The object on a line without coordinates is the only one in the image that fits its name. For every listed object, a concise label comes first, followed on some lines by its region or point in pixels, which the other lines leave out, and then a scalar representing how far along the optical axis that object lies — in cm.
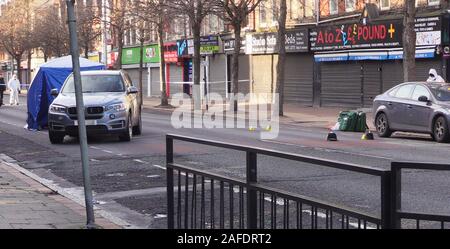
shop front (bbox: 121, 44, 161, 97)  4906
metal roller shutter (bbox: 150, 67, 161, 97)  4917
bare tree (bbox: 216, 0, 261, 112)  2911
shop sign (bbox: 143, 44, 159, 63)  4837
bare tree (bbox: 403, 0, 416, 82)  2102
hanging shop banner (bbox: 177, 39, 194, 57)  4241
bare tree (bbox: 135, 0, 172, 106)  3077
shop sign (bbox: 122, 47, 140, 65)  5260
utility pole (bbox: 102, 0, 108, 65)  4322
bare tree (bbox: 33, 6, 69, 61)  5184
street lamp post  667
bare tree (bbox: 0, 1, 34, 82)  6215
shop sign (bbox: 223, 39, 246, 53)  3781
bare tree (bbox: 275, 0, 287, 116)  2645
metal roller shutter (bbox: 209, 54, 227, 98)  4003
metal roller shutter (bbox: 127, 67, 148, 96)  5146
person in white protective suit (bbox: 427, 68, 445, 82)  2076
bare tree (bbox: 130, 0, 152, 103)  3238
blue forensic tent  2097
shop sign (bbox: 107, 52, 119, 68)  5630
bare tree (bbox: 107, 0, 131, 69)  3644
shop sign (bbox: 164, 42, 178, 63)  4531
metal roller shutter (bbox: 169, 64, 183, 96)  4531
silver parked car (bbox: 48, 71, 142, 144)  1602
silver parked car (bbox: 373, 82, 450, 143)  1642
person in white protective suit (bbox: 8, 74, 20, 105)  3819
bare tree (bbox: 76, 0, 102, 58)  4201
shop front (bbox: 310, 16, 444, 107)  2586
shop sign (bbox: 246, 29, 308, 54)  3281
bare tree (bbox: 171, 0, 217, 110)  3034
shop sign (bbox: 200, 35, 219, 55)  3753
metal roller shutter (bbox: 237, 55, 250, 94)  3784
